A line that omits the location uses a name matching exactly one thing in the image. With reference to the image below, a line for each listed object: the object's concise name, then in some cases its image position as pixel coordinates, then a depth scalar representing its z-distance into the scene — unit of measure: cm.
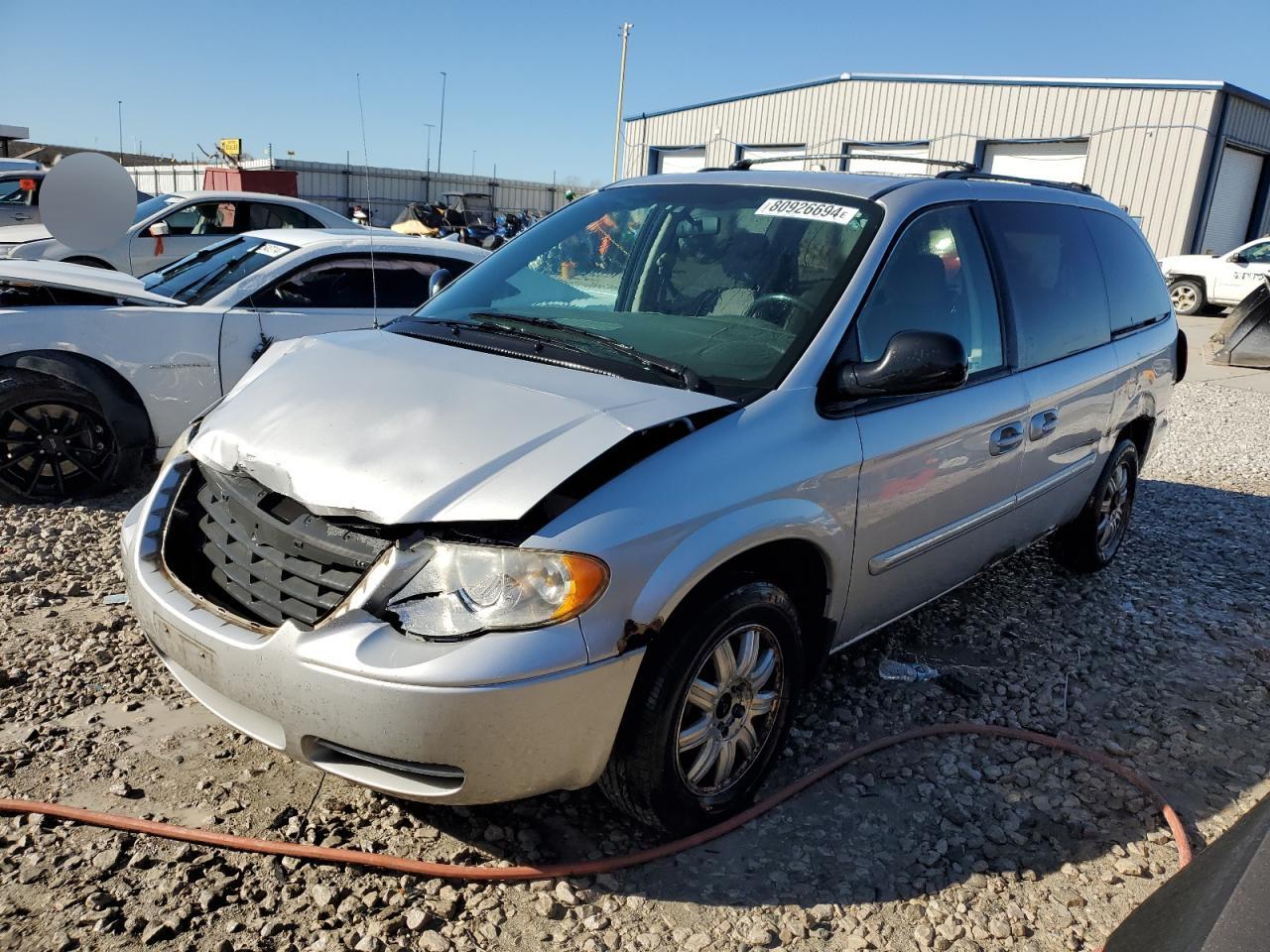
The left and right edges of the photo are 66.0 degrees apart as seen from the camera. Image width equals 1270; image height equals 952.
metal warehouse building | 2191
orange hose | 251
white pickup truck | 1877
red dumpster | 2241
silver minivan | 222
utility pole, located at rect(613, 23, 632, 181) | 3434
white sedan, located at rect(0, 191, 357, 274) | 1082
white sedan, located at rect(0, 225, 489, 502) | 504
